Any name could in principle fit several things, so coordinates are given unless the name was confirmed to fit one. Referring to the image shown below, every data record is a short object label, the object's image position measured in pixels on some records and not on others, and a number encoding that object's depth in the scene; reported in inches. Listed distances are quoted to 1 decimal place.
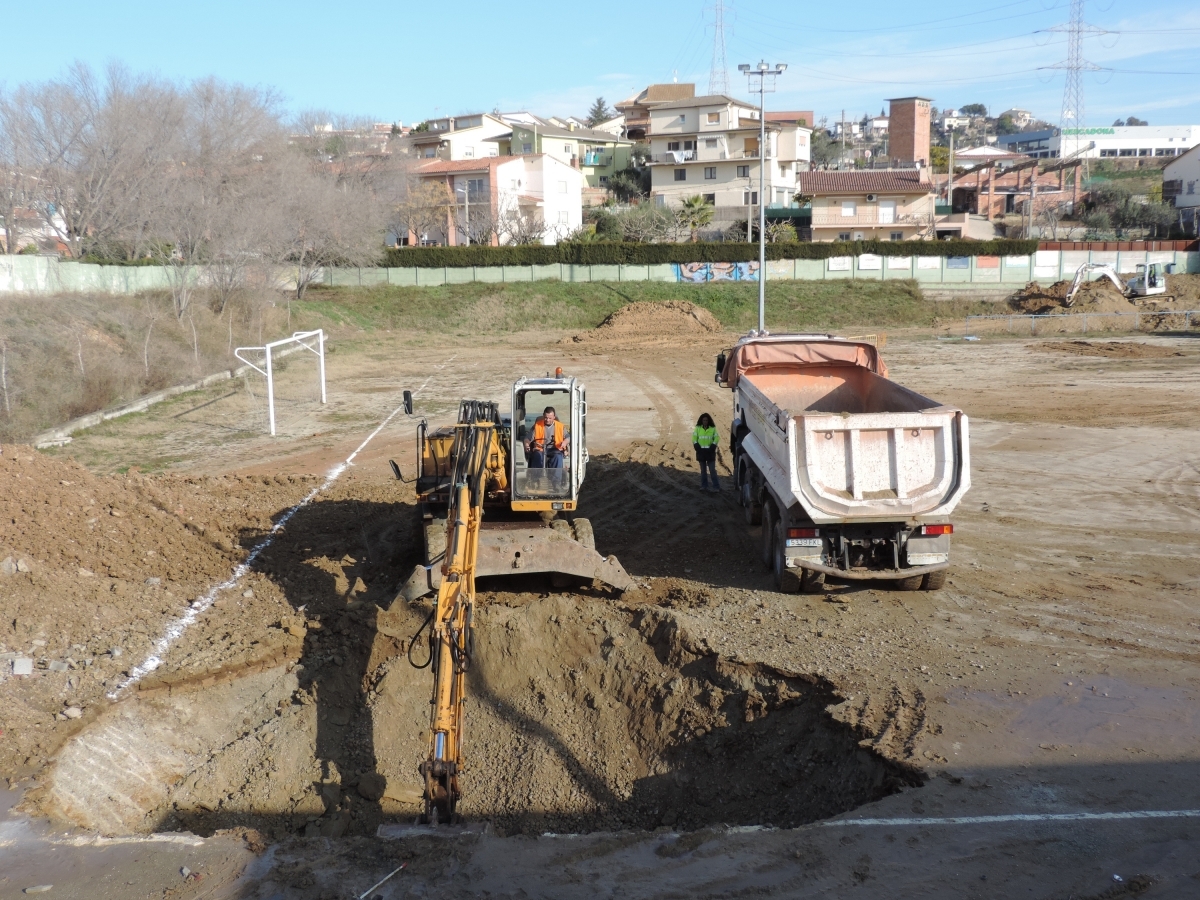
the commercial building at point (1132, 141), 5049.2
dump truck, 430.9
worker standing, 650.5
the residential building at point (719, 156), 2790.4
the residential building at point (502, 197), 2581.2
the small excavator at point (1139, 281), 1776.6
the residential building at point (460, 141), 3228.3
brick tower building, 3985.5
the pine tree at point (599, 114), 5674.2
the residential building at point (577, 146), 3380.9
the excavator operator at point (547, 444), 447.5
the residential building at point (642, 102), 3924.7
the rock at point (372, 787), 331.9
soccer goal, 885.8
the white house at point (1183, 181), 2984.7
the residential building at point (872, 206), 2549.2
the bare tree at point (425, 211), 2615.7
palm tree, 2544.3
